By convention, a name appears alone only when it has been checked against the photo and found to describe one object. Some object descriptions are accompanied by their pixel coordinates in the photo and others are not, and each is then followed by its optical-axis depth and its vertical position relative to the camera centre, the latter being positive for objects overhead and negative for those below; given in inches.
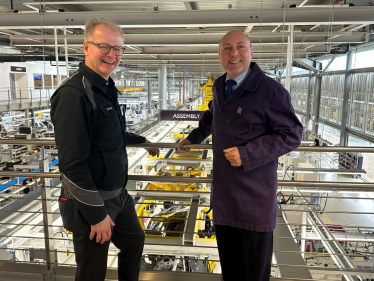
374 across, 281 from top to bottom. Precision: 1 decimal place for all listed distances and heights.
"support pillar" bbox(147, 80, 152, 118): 761.6 +6.1
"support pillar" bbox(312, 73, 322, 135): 516.1 -4.1
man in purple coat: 46.1 -7.2
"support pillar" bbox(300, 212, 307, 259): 154.1 -62.0
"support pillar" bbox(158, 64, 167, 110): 498.0 +24.3
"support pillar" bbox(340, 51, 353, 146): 429.7 +3.9
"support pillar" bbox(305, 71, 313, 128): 571.2 +3.1
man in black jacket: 42.9 -7.1
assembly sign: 273.2 -14.5
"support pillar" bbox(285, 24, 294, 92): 200.3 +24.1
